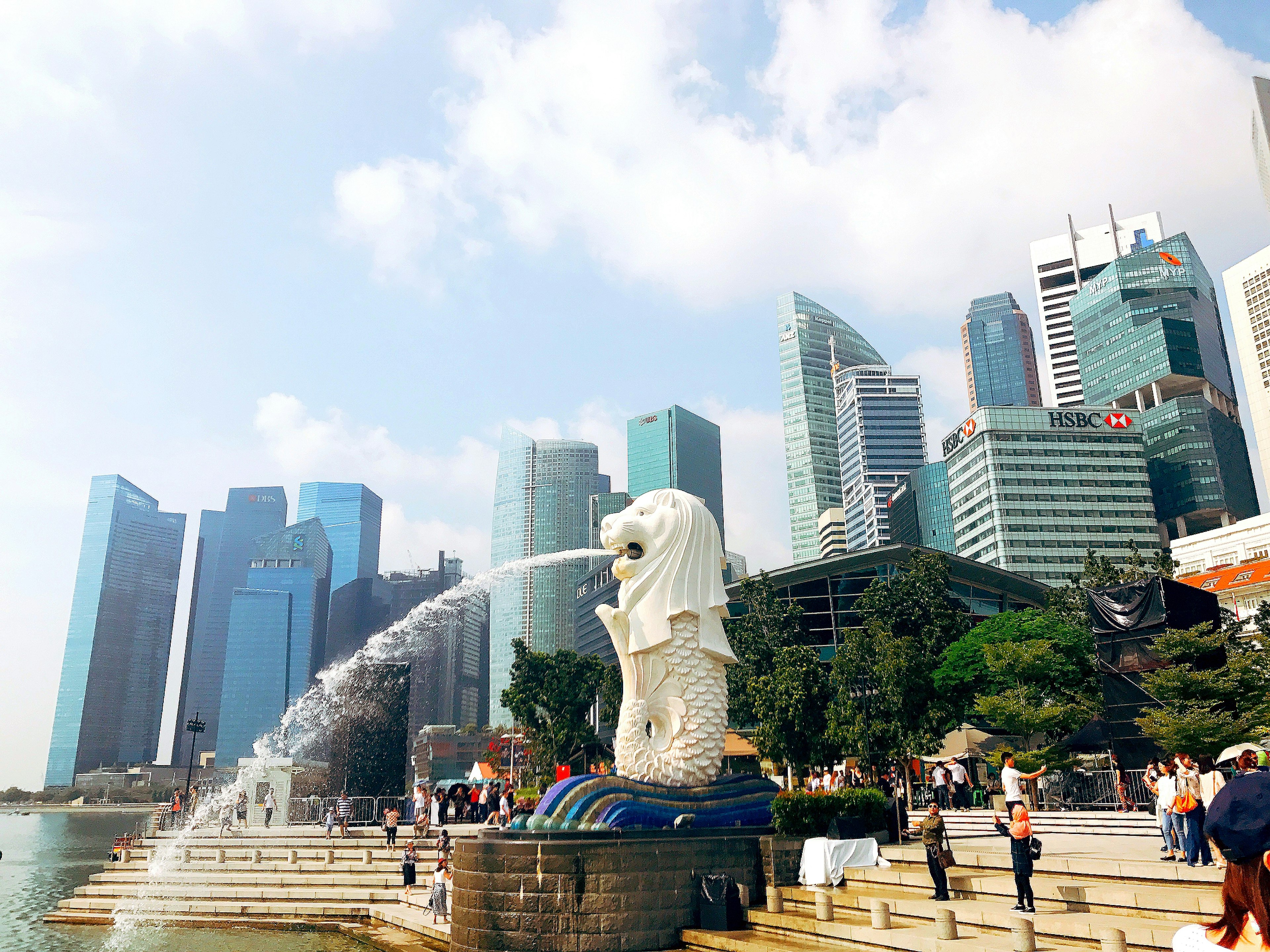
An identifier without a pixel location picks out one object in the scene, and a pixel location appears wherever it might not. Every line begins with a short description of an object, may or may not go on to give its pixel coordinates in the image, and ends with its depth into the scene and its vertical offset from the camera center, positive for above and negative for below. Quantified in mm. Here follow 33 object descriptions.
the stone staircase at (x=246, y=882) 22406 -2692
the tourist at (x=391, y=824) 25750 -1380
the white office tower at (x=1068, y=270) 159125 +82394
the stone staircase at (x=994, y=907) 10891 -1819
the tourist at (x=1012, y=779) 13320 -236
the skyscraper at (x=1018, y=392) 199125 +75988
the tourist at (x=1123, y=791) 23750 -759
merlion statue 17500 +2346
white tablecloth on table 15430 -1517
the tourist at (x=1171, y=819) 13688 -837
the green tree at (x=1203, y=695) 26016 +1784
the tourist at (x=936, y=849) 13227 -1168
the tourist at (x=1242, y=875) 2883 -354
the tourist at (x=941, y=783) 26625 -546
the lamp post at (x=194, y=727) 40781 +2091
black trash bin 14719 -2090
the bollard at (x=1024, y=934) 10195 -1818
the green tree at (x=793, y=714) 35469 +1913
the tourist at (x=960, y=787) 26984 -656
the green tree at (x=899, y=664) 34312 +3716
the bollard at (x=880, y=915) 12086 -1878
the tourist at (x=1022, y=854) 11500 -1099
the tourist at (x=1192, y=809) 12812 -665
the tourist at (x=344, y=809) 31531 -1178
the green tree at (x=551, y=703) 44594 +3109
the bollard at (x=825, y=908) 13305 -1963
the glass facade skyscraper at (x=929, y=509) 135250 +36216
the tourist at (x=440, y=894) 19328 -2449
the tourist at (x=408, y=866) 22750 -2199
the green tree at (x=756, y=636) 41312 +5721
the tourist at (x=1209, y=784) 14055 -361
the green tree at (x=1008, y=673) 35656 +4091
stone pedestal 14609 -1860
